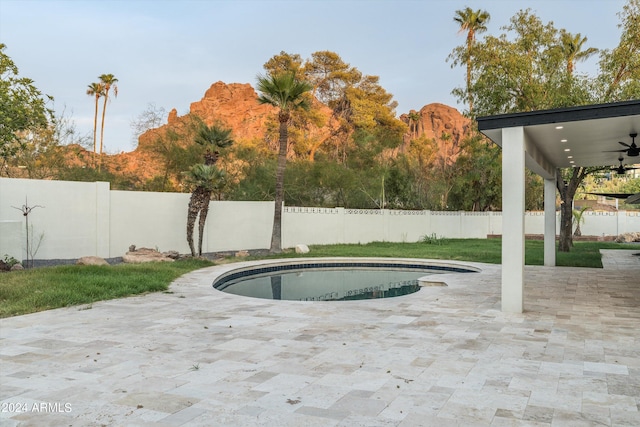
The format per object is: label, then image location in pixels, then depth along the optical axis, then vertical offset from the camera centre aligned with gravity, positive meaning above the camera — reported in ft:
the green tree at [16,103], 38.60 +9.76
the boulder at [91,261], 34.04 -3.25
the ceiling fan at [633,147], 24.10 +3.82
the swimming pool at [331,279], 31.78 -4.91
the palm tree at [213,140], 40.22 +6.83
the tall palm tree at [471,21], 93.92 +41.40
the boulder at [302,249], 50.90 -3.42
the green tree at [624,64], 45.73 +15.84
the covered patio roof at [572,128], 19.54 +4.36
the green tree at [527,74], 49.52 +15.96
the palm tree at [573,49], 53.20 +21.07
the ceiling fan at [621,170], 34.17 +3.74
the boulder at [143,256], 38.47 -3.32
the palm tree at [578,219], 77.97 +0.16
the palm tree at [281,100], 45.06 +11.79
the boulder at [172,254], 41.81 -3.34
